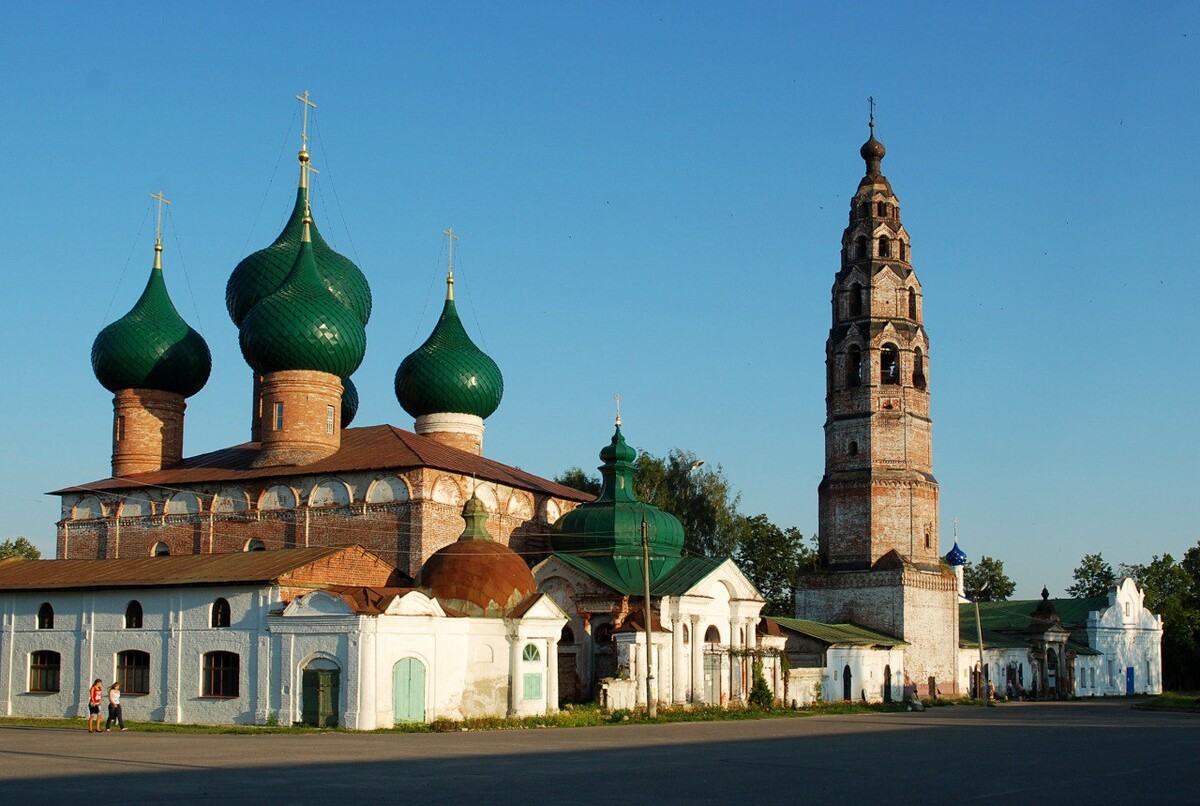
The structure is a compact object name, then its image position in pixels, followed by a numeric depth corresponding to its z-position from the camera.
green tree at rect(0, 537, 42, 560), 67.75
